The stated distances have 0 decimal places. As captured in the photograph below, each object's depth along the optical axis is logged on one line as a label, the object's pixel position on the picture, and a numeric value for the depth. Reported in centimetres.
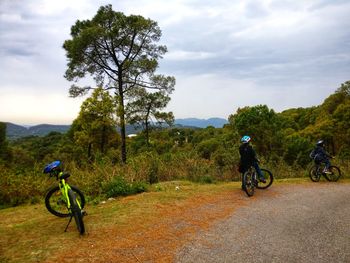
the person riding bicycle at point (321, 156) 1252
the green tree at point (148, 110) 3167
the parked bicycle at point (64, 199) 586
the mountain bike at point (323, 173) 1257
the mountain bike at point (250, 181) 942
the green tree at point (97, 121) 2783
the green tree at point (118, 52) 2573
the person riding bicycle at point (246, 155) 987
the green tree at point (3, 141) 4739
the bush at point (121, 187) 924
